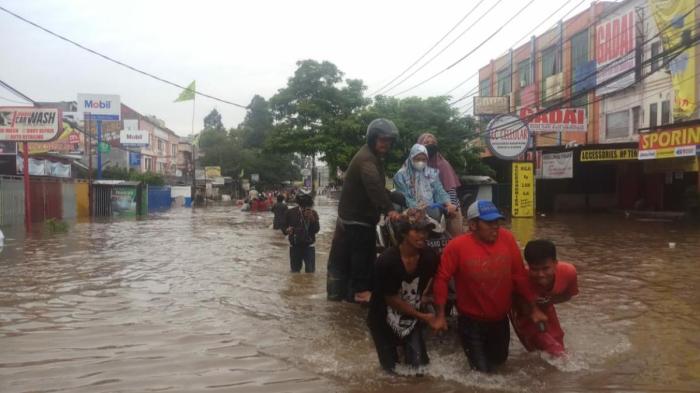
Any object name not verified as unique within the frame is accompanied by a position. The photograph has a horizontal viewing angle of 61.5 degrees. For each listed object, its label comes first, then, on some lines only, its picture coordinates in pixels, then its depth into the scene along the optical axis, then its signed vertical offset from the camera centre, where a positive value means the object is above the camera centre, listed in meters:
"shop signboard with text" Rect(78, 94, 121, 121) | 35.53 +4.58
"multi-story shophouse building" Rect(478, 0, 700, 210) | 24.42 +3.43
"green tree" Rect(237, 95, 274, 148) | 65.75 +6.24
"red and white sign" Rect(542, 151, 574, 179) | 25.12 +0.68
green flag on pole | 36.31 +5.29
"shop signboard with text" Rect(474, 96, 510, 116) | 32.69 +4.27
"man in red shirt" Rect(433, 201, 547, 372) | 4.00 -0.70
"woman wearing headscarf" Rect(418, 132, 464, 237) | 5.63 +0.14
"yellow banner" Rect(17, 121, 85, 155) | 28.47 +1.95
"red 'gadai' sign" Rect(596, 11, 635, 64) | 26.70 +6.74
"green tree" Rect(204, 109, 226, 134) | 91.69 +9.71
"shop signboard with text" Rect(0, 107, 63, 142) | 19.36 +1.91
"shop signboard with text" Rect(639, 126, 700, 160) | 18.07 +1.23
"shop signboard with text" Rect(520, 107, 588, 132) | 23.33 +2.47
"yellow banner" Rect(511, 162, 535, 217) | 23.64 -0.33
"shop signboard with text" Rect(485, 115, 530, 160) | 22.28 +1.64
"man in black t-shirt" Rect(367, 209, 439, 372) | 4.00 -0.79
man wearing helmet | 5.03 -0.31
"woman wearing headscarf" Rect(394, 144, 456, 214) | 5.32 -0.01
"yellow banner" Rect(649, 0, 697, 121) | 22.97 +4.91
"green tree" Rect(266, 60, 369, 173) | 26.28 +3.32
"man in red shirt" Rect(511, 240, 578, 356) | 4.14 -0.82
